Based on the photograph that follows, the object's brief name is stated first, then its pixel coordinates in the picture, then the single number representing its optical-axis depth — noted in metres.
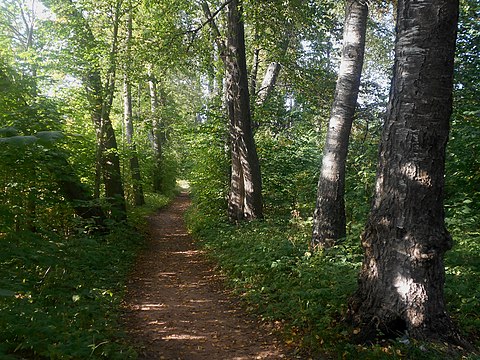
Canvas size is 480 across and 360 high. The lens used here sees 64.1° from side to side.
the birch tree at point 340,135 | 7.15
